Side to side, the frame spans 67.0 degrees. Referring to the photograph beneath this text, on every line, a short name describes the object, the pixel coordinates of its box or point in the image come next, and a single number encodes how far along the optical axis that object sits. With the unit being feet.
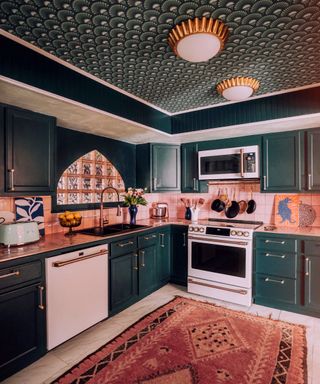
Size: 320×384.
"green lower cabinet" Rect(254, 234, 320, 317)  8.56
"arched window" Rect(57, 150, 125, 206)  9.43
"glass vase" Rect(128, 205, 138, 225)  11.20
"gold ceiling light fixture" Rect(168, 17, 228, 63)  5.06
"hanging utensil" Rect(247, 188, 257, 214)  11.18
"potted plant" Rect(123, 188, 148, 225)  11.22
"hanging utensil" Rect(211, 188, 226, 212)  11.98
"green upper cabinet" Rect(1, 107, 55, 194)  6.47
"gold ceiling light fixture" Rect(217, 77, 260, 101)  7.77
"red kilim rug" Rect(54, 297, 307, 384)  5.80
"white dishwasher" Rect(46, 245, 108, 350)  6.51
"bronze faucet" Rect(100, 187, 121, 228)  10.09
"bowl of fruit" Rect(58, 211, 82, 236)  8.29
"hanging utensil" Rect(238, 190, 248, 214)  11.46
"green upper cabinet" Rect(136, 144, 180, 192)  12.05
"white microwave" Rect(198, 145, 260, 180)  10.24
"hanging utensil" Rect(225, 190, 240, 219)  11.57
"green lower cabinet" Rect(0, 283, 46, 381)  5.55
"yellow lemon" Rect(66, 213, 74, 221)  8.30
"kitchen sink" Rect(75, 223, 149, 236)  9.29
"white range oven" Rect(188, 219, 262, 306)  9.37
